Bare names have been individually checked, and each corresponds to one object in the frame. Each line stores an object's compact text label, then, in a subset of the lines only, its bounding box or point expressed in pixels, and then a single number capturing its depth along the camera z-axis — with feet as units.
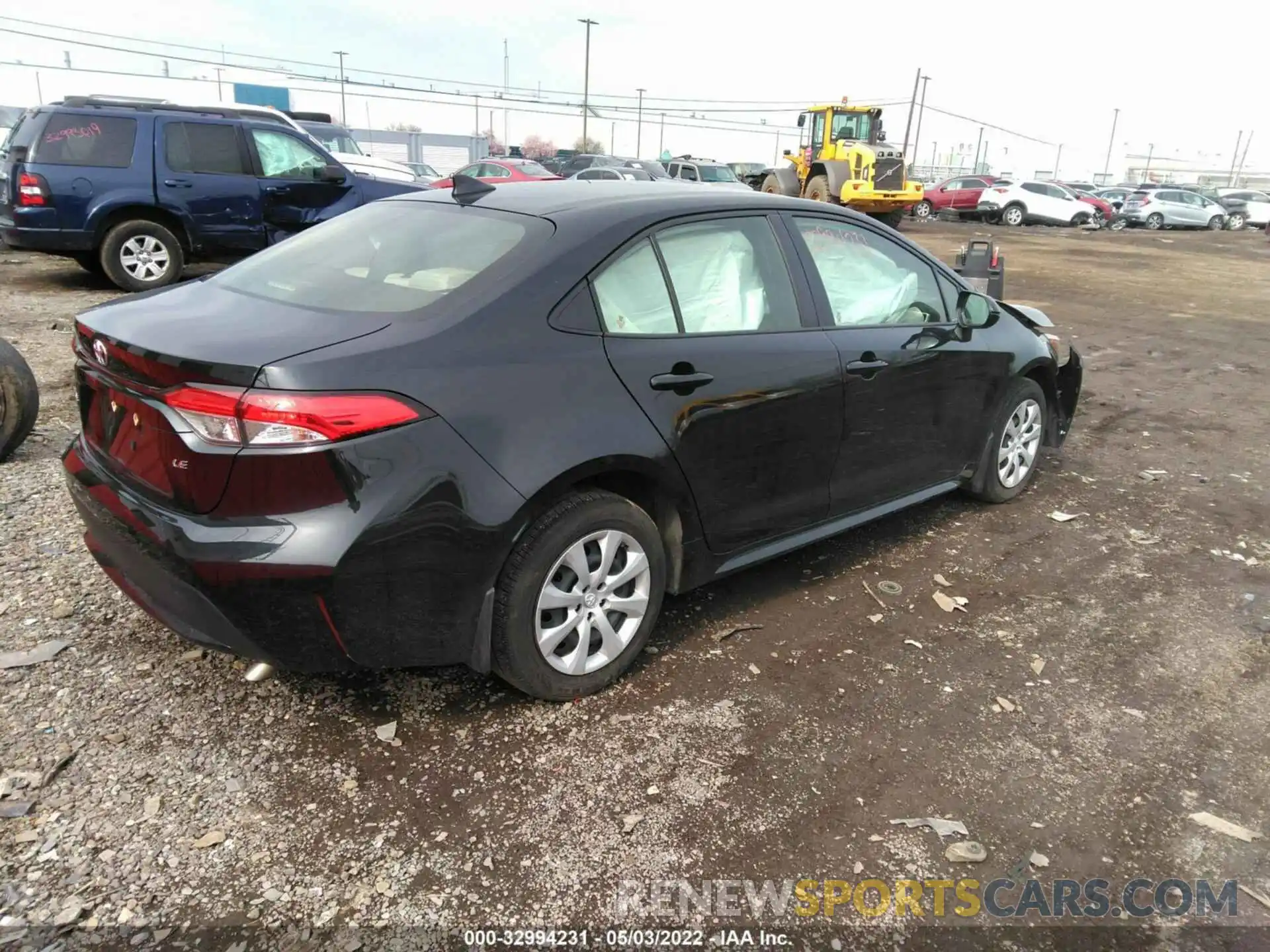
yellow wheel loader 75.15
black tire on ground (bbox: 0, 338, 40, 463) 14.98
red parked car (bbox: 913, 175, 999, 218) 113.60
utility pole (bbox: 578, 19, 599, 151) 183.11
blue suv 28.94
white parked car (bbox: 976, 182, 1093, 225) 110.32
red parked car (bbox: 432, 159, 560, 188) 64.10
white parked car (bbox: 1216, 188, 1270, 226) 128.47
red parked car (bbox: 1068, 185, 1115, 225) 111.14
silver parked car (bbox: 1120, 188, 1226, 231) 117.08
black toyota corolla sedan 7.60
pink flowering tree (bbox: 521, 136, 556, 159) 285.97
